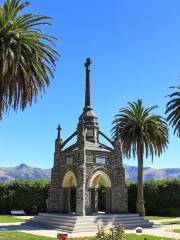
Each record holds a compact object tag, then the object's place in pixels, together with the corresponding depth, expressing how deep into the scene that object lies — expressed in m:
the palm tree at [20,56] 22.16
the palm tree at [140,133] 38.47
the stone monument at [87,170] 31.09
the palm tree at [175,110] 38.00
